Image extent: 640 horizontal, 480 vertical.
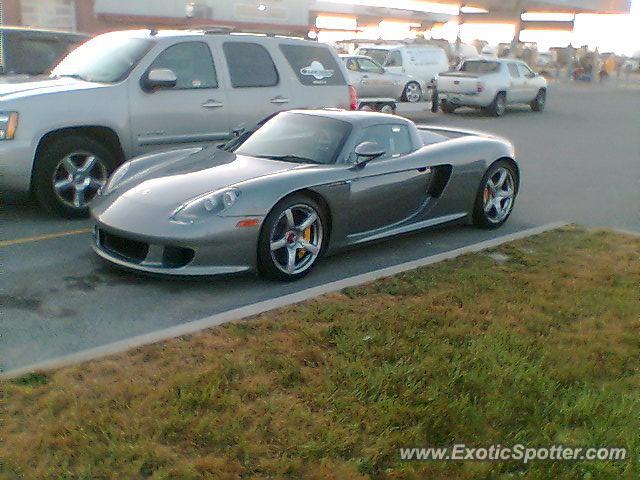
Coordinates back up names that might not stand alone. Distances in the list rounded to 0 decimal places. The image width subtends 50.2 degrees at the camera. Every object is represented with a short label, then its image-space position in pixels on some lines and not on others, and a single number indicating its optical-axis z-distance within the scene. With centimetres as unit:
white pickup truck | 1991
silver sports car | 475
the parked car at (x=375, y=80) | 1853
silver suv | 629
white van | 2256
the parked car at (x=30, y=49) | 958
